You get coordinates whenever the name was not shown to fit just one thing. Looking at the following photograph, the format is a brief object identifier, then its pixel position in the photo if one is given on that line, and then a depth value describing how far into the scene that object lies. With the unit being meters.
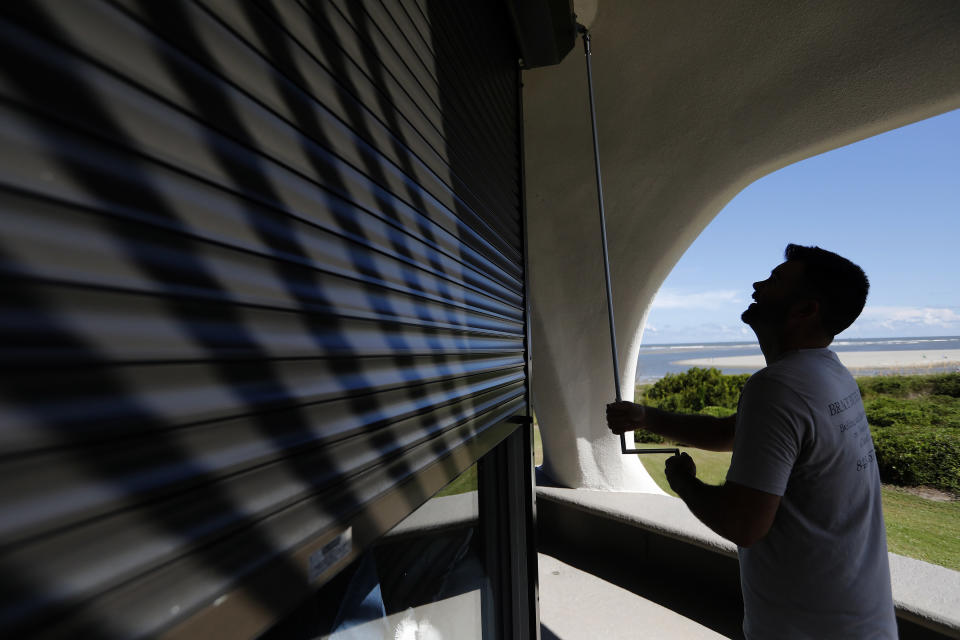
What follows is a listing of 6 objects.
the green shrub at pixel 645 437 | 9.40
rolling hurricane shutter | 0.42
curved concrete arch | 3.21
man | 1.46
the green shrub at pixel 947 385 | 11.59
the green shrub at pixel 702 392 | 10.30
